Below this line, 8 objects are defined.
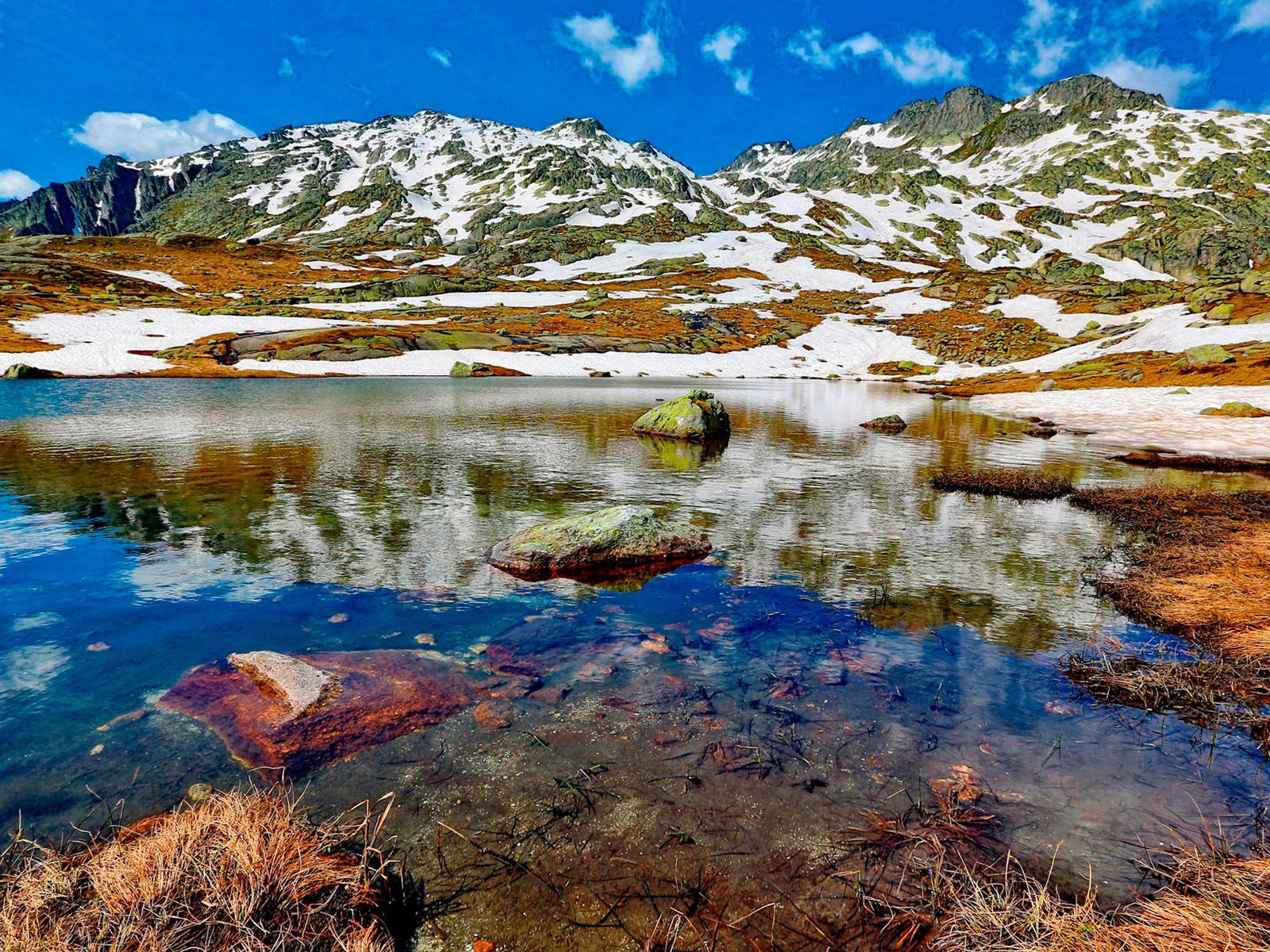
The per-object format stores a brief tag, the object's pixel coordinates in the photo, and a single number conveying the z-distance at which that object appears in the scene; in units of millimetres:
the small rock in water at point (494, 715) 6770
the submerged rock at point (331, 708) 6215
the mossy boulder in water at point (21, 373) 63719
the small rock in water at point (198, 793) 5445
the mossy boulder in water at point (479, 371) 88375
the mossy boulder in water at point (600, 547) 12055
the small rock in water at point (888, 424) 37125
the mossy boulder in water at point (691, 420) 32625
